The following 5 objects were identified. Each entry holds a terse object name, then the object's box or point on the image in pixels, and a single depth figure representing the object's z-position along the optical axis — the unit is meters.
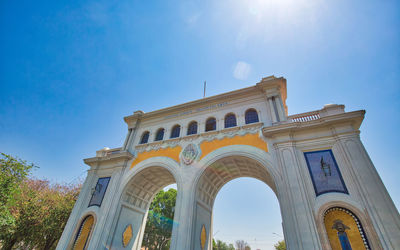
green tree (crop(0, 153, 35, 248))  14.33
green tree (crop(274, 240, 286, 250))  43.74
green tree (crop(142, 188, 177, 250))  34.02
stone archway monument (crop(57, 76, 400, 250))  9.62
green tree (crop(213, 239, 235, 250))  67.38
